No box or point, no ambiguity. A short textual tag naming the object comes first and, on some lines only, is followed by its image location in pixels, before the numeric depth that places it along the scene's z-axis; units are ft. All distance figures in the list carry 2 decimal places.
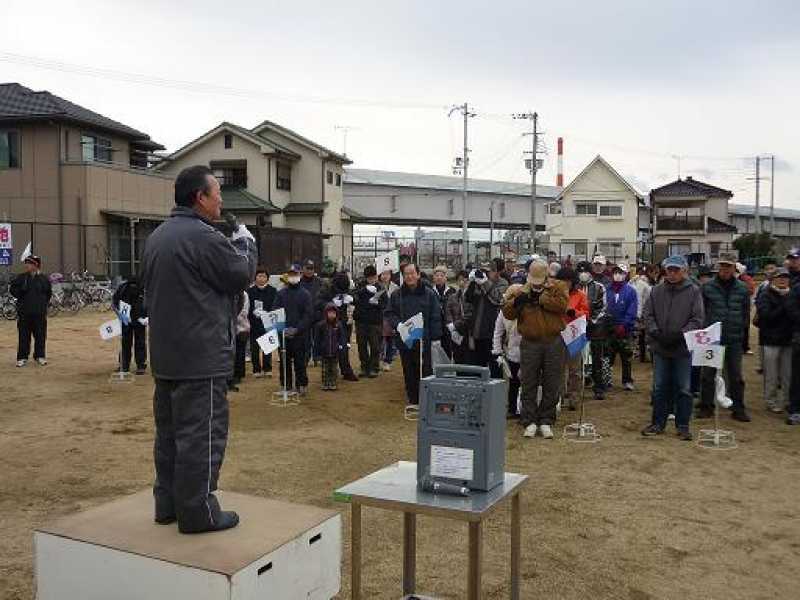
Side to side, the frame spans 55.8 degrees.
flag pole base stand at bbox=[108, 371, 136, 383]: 36.73
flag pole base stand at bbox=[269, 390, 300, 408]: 32.07
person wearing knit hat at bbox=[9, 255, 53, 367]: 40.06
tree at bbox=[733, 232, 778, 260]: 137.59
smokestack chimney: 170.50
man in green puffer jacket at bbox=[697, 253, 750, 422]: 27.73
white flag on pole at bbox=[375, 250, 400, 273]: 40.73
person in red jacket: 29.01
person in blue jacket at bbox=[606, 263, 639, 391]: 33.73
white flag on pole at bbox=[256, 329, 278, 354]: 30.50
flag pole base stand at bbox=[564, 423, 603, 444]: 25.79
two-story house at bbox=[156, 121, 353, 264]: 110.83
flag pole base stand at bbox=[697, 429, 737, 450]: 24.95
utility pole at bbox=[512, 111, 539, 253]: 140.67
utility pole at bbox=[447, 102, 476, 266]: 132.11
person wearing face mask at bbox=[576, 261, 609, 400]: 32.86
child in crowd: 34.86
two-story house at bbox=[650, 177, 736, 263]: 148.56
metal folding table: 10.69
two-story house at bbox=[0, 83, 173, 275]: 81.76
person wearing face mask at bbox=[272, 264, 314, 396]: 32.58
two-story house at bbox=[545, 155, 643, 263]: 147.02
